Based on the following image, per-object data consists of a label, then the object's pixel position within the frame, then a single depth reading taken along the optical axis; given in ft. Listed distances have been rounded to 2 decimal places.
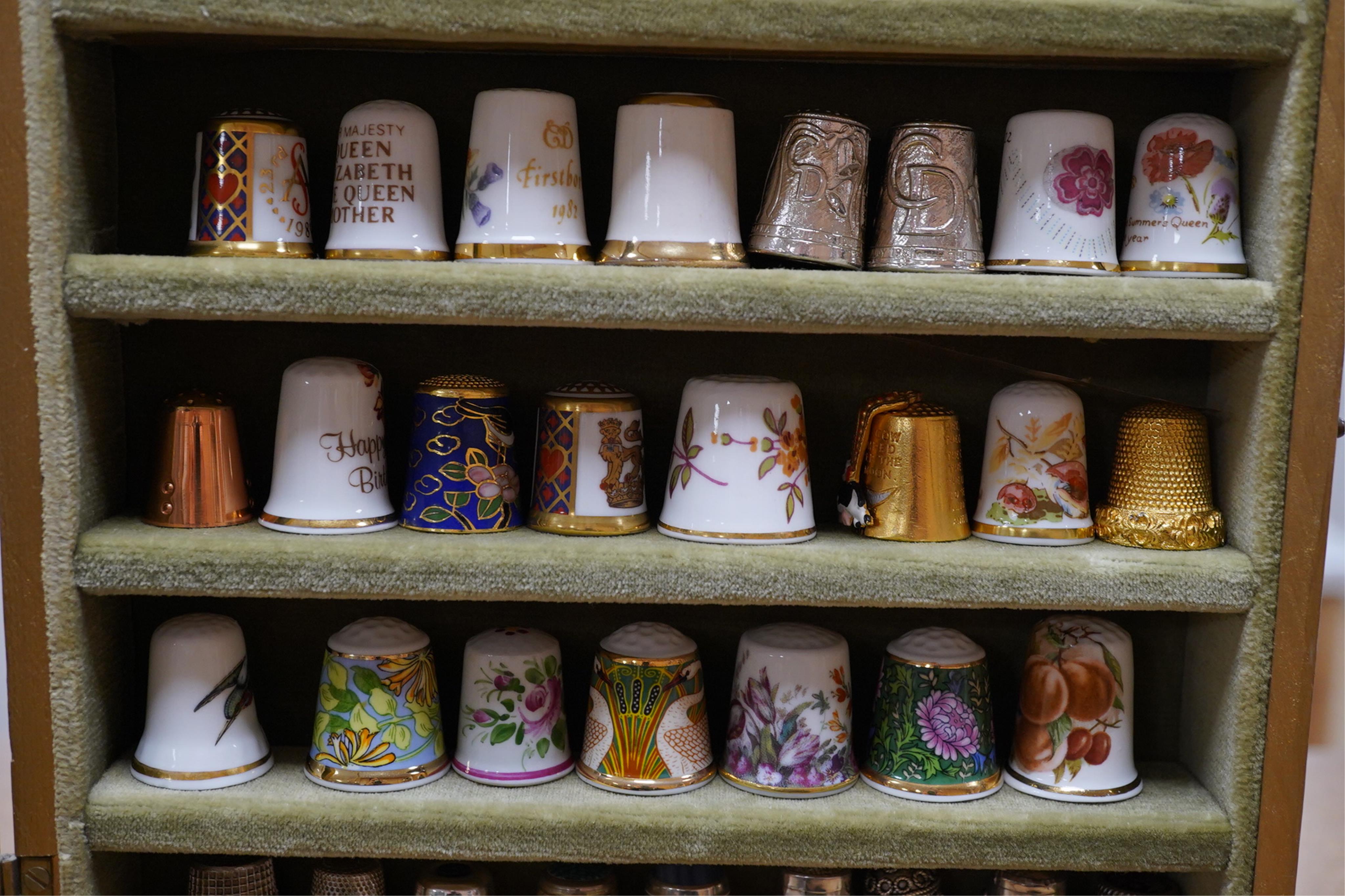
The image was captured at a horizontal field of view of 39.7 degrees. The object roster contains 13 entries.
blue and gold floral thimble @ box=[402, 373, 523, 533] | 0.99
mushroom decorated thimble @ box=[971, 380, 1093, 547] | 0.99
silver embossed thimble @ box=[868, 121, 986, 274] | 0.97
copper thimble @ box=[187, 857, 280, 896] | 1.02
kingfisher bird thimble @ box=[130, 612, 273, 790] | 0.98
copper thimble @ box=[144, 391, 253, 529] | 0.98
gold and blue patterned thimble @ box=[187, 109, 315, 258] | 0.97
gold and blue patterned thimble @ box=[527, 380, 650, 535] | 0.99
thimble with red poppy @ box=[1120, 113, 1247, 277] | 0.97
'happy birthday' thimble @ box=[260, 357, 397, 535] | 0.98
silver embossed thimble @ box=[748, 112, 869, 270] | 0.97
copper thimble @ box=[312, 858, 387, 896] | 1.01
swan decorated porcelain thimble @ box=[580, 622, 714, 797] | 0.99
